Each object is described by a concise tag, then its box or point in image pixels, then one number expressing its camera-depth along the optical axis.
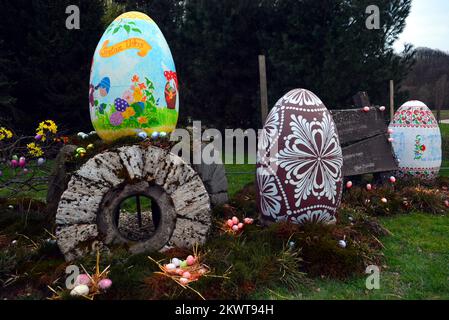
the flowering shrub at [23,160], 4.31
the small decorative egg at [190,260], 3.29
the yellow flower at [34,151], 4.48
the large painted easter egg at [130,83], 4.06
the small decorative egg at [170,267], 3.20
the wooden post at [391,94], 8.22
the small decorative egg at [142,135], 3.95
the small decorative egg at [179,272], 3.19
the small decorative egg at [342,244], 3.80
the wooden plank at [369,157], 6.75
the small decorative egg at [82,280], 3.08
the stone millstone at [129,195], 3.58
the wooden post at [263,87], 5.35
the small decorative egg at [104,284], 3.03
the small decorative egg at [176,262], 3.30
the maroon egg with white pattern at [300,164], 4.14
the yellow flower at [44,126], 4.58
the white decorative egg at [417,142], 7.39
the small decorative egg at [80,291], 2.95
